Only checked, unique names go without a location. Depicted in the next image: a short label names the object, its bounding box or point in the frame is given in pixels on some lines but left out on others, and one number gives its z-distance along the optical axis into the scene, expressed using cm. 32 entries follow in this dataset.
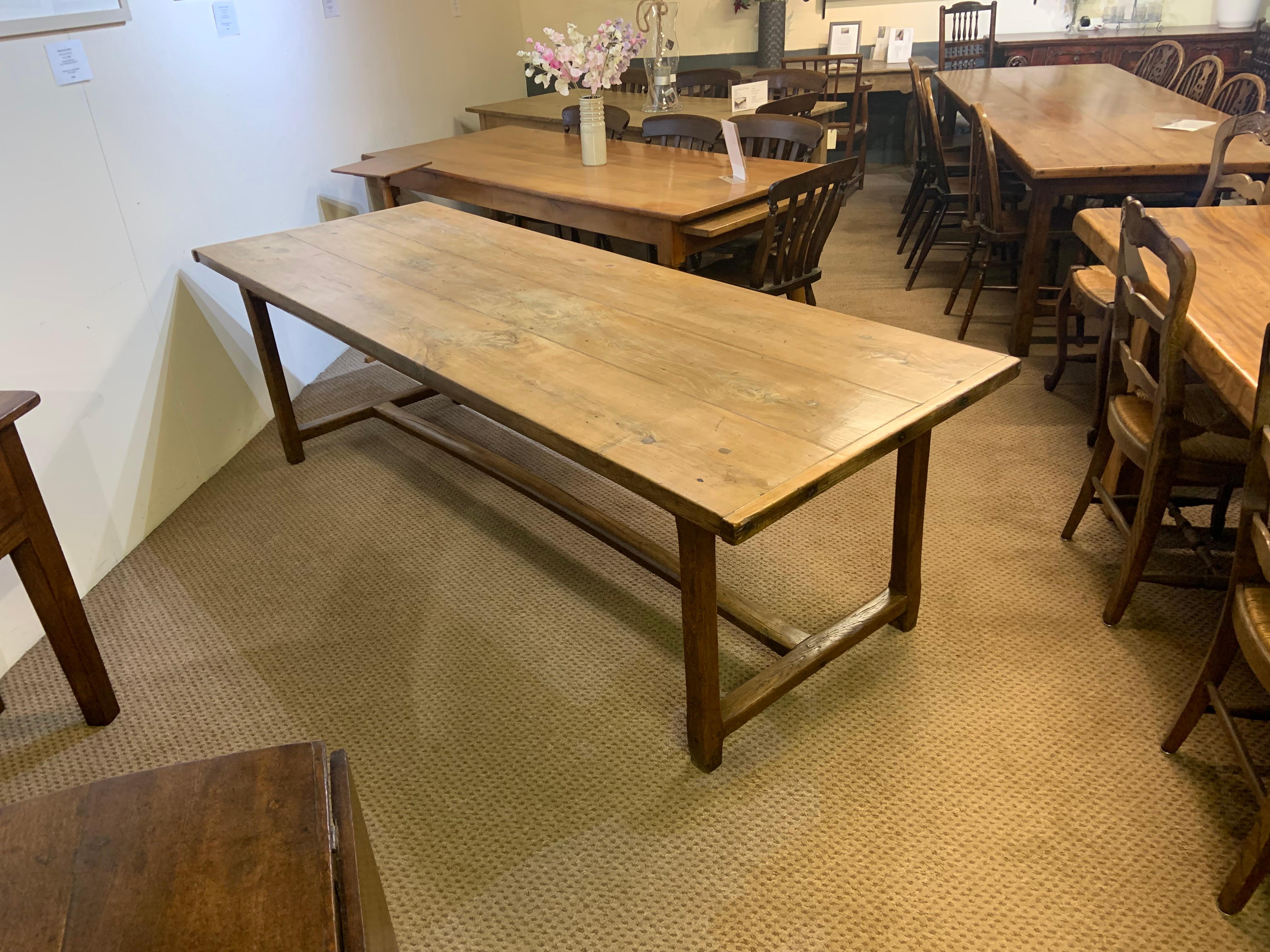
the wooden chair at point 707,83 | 528
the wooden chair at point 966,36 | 580
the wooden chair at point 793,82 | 470
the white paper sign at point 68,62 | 227
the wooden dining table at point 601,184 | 286
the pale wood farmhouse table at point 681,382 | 139
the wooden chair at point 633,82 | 539
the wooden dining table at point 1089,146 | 298
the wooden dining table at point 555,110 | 454
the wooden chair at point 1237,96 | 370
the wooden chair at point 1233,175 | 250
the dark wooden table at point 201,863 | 72
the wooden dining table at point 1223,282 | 158
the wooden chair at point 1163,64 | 462
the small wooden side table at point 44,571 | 166
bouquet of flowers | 330
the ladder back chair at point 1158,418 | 172
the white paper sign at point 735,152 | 292
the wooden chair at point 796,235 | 275
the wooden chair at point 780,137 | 346
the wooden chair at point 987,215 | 329
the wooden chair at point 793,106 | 407
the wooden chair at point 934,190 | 390
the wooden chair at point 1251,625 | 133
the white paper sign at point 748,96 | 389
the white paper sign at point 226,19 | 293
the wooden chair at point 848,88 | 529
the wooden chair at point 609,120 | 429
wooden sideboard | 537
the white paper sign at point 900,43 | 600
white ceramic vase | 339
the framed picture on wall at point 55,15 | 212
